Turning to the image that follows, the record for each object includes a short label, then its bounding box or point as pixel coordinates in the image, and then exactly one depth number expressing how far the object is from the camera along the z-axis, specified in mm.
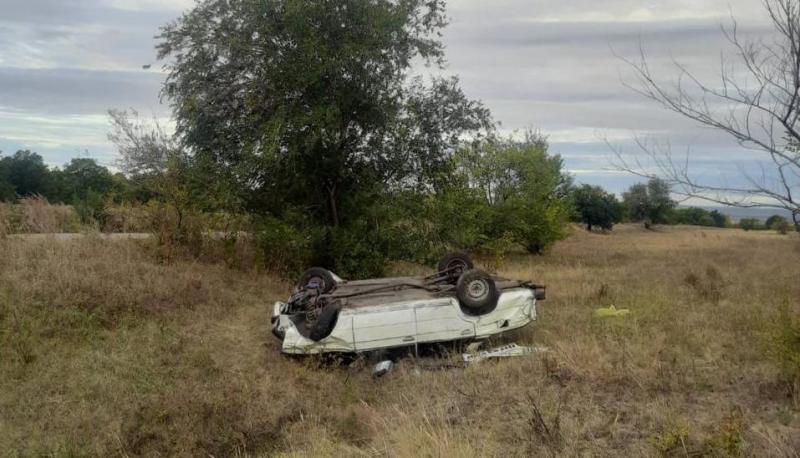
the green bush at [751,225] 66850
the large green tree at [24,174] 45625
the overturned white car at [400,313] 8164
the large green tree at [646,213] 65875
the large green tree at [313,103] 13039
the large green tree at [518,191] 28438
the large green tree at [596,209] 58031
